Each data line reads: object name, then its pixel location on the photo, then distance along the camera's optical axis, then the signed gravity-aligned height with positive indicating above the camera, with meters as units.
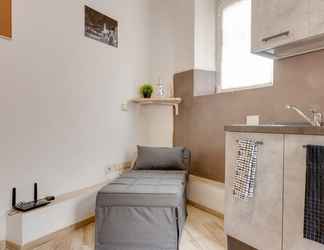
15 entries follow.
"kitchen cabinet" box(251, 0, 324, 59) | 1.55 +0.69
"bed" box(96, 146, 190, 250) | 1.88 -0.77
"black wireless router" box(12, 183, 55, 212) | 1.93 -0.69
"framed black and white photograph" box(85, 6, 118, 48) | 2.63 +1.11
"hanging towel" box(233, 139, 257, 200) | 1.60 -0.31
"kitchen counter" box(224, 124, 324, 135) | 1.30 -0.03
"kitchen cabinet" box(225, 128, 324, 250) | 1.36 -0.43
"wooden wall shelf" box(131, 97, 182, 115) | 3.11 +0.29
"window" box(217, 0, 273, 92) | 2.52 +0.82
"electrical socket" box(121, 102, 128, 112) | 3.11 +0.22
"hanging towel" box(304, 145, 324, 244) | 1.25 -0.38
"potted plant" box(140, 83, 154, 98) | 3.24 +0.45
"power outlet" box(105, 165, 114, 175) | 2.88 -0.57
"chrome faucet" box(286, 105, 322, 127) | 1.79 +0.05
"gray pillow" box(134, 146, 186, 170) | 2.72 -0.42
